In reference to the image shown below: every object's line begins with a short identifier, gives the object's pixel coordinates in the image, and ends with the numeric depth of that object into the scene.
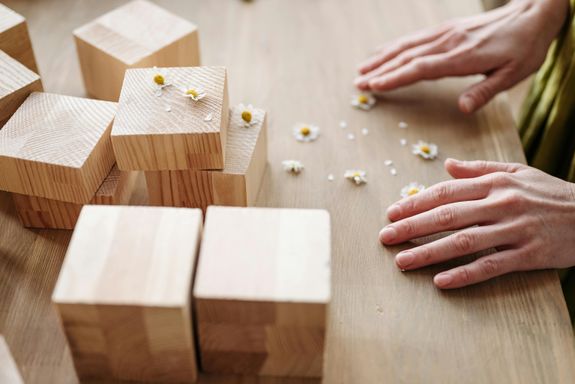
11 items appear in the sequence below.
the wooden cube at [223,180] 0.91
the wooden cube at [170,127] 0.86
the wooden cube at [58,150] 0.86
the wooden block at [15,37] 1.04
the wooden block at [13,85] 0.96
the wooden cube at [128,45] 1.07
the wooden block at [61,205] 0.90
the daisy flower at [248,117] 0.98
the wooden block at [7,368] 0.74
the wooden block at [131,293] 0.69
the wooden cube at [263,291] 0.70
